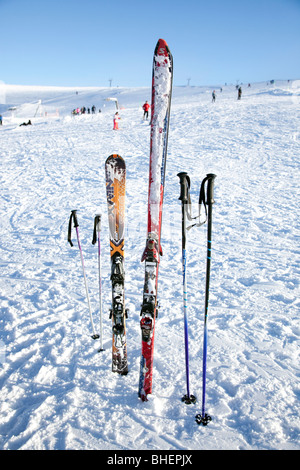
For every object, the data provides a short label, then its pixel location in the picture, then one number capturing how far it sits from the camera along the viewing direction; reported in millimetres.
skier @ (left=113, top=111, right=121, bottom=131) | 17200
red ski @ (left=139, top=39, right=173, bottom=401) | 2582
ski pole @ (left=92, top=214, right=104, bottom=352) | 2979
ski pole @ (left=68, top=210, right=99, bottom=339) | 3100
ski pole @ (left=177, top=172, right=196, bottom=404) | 2320
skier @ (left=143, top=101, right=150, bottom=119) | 17420
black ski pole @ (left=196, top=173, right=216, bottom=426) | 2082
